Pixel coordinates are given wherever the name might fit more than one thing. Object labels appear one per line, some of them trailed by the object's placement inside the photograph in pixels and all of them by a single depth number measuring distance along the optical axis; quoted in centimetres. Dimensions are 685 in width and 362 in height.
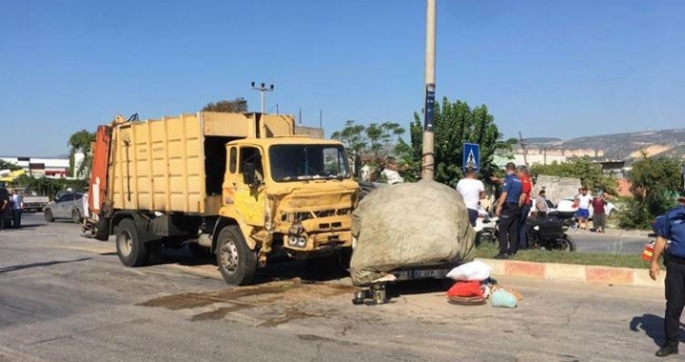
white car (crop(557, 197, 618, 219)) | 2684
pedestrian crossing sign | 1331
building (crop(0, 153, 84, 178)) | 7381
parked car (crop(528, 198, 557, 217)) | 1605
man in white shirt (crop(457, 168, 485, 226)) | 1230
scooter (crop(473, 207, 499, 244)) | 1452
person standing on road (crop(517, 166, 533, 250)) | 1181
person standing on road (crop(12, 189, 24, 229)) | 2696
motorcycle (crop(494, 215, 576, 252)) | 1359
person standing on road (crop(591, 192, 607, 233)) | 2372
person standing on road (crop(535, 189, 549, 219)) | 1576
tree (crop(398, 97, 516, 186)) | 2891
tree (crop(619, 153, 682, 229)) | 2458
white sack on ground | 891
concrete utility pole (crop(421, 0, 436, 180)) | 1276
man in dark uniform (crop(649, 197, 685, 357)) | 600
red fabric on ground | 874
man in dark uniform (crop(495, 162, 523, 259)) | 1178
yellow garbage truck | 1013
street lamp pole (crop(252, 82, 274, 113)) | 4195
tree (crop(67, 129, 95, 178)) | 6750
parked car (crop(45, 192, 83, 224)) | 3050
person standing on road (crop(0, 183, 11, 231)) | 2584
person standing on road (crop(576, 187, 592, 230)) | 2523
